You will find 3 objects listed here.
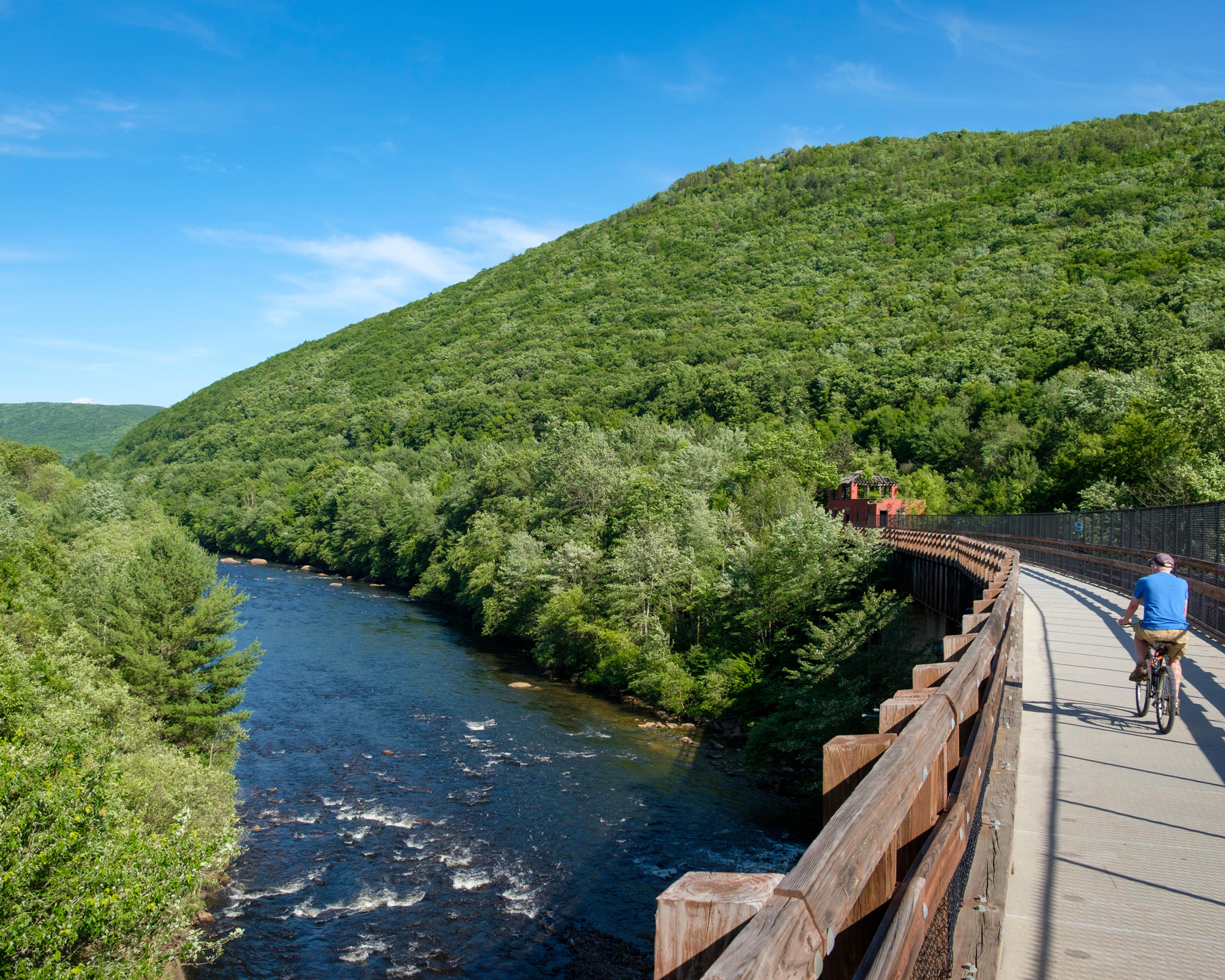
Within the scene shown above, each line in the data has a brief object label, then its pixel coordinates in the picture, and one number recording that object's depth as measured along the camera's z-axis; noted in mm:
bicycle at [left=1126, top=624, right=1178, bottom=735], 9273
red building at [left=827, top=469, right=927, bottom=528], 63531
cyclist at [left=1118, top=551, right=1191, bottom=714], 9773
